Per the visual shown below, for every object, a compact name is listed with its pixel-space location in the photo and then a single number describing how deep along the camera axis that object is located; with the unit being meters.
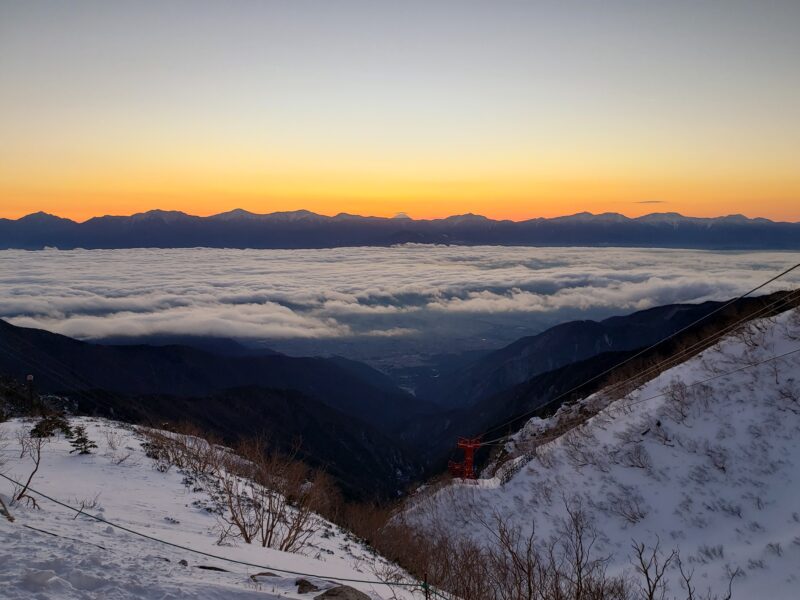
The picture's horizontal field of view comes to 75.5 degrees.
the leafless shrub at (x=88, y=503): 15.79
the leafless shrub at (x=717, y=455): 25.30
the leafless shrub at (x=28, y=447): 15.49
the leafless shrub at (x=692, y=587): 17.42
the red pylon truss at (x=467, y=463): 39.19
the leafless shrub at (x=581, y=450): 29.78
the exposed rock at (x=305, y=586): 10.77
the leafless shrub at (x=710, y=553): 20.20
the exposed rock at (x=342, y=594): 10.51
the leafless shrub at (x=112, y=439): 27.17
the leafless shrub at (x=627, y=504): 25.12
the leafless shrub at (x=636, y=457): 27.75
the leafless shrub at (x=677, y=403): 29.39
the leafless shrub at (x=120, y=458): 24.62
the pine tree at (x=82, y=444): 24.73
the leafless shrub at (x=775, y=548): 18.40
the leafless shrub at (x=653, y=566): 18.60
